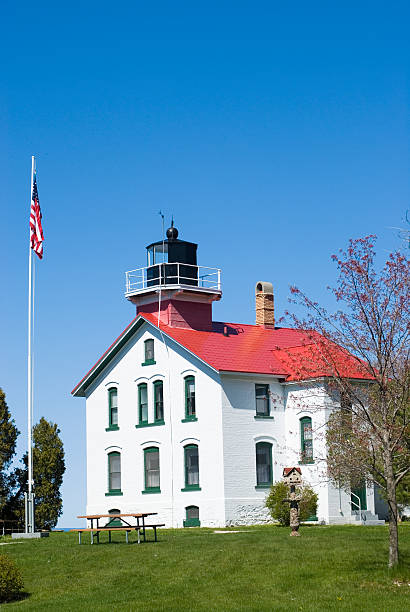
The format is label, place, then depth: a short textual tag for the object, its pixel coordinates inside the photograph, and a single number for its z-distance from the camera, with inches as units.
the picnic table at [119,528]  1006.0
